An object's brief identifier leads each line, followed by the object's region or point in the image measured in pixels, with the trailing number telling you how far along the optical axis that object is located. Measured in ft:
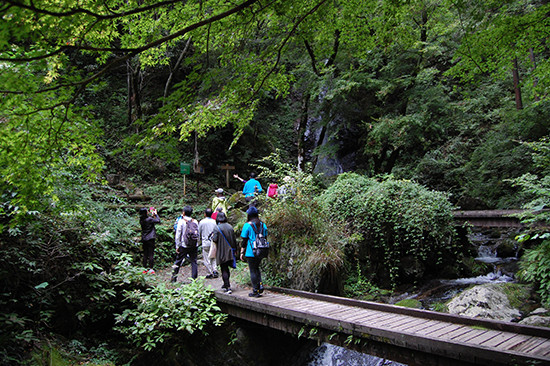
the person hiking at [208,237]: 28.94
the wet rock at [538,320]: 19.52
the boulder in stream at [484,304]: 22.26
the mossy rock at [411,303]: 24.87
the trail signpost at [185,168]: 50.03
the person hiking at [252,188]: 37.55
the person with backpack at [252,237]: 22.04
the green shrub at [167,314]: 20.34
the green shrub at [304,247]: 24.76
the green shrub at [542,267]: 20.45
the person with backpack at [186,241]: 26.43
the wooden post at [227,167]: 55.84
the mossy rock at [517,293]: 23.65
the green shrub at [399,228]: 30.12
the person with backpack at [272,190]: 38.19
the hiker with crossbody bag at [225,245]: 23.07
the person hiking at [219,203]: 33.40
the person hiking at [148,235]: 28.58
